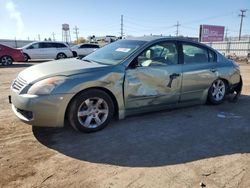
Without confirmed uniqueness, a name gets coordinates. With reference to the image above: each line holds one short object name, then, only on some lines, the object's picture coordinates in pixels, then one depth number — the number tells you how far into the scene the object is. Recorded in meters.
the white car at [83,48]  16.57
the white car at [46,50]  14.28
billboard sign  36.07
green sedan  2.98
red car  11.36
